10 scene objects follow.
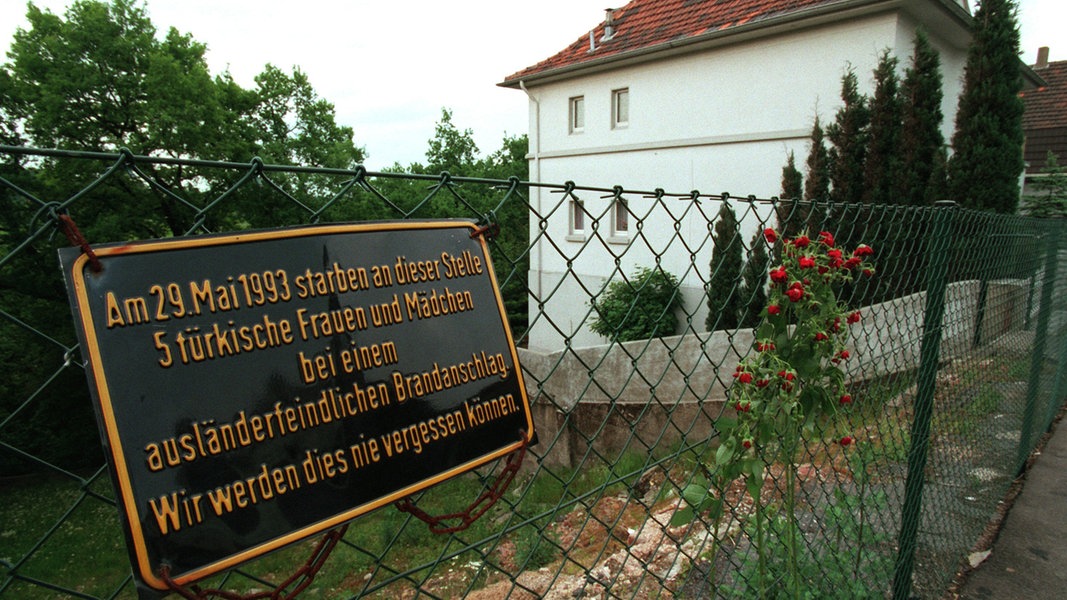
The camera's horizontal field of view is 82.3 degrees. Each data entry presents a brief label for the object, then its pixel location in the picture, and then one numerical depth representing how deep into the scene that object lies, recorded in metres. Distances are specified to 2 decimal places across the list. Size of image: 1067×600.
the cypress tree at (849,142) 10.39
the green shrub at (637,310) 12.53
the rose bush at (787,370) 1.55
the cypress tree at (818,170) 10.84
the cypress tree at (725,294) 10.03
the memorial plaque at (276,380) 0.73
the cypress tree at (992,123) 9.69
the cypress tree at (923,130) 9.80
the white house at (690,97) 10.71
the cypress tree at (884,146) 10.05
